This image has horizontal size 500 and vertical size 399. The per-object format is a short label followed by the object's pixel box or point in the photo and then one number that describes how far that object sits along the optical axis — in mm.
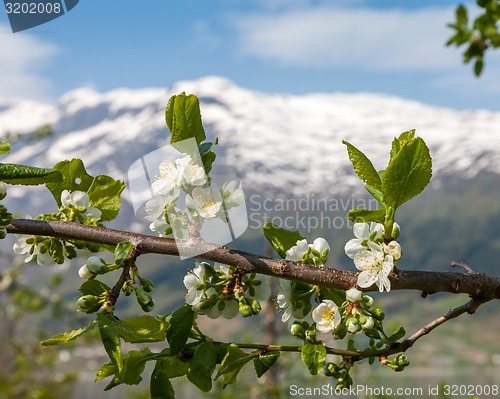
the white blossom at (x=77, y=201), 599
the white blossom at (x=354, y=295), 533
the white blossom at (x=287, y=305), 565
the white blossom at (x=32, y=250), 591
